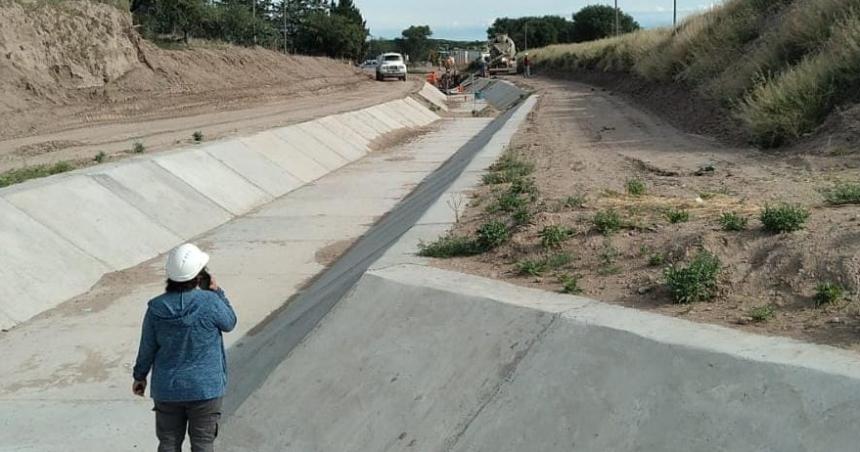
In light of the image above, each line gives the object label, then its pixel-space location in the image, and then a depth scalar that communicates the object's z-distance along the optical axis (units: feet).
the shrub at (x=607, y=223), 25.72
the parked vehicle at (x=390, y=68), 203.31
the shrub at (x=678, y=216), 25.96
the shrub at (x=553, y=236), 25.71
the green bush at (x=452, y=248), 27.86
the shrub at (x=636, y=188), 33.30
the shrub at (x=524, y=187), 35.60
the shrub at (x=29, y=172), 44.15
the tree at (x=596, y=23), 387.73
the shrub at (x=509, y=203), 32.65
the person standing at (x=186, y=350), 15.31
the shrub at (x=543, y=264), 24.00
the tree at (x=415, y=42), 526.16
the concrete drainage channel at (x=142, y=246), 22.13
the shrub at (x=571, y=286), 21.42
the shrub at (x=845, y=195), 25.54
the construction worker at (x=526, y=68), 228.02
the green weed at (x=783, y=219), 21.83
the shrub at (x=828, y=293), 17.87
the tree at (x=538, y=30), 470.80
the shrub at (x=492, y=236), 27.55
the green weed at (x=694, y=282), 19.44
